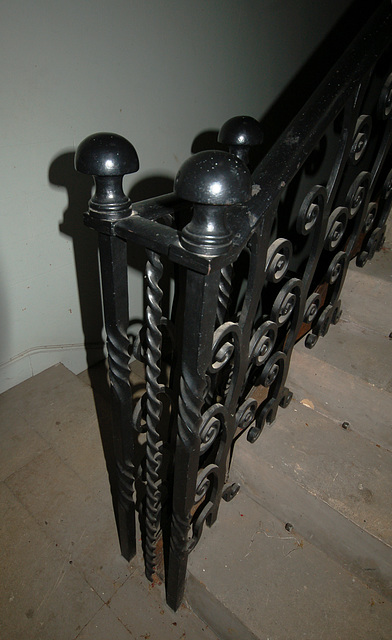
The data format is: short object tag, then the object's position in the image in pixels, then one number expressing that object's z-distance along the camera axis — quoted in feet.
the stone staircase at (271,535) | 3.75
